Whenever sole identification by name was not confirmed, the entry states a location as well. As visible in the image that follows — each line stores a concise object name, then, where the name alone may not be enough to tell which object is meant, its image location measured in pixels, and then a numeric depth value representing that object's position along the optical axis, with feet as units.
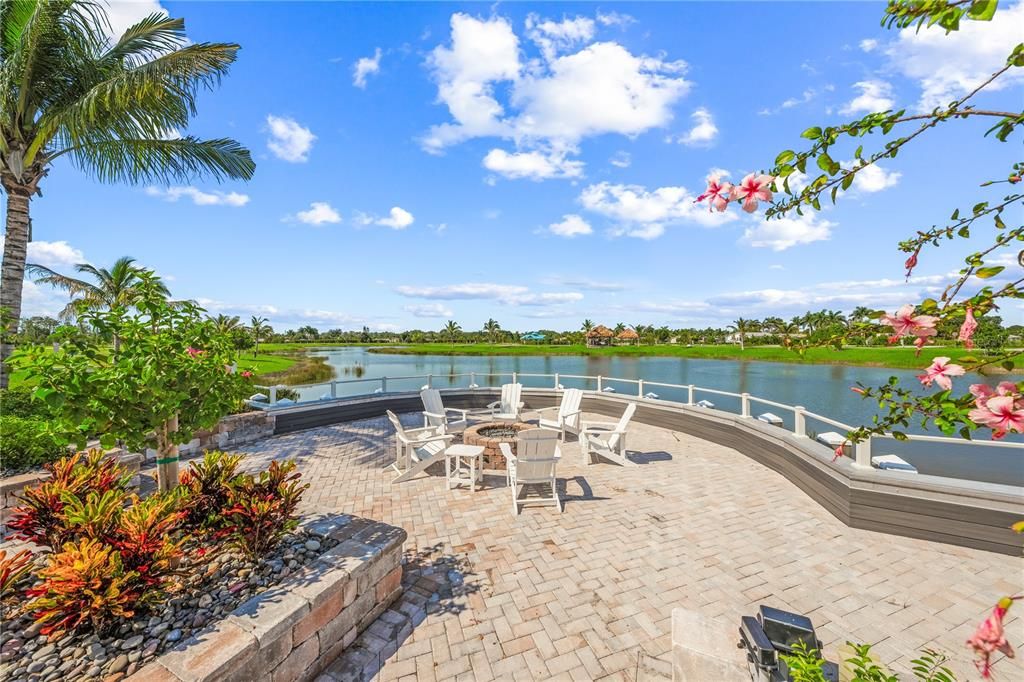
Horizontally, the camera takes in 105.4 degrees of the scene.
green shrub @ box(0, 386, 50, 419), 20.45
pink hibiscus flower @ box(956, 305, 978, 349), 3.35
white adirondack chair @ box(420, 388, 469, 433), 26.35
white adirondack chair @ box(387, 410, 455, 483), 19.40
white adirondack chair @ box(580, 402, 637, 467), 21.63
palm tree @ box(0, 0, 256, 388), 19.58
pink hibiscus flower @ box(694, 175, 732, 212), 4.59
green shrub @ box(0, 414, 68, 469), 15.29
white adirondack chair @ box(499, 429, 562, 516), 16.49
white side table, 18.57
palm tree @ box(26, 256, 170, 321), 49.57
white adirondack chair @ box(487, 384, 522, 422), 30.89
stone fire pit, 20.84
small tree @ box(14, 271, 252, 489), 8.00
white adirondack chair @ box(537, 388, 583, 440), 26.05
